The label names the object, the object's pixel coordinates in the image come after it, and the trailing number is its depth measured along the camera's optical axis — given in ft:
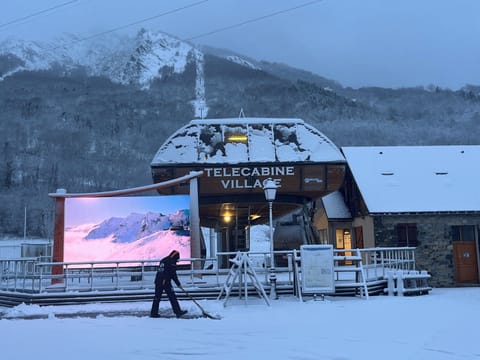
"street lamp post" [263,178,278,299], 46.81
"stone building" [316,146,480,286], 83.87
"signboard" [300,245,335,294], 45.80
